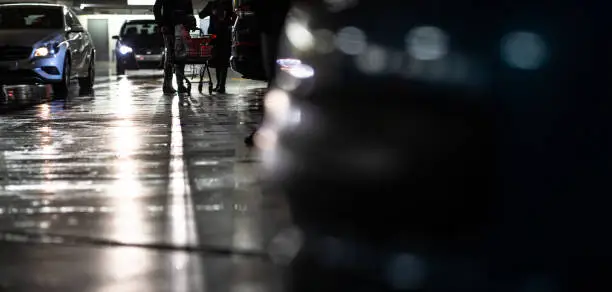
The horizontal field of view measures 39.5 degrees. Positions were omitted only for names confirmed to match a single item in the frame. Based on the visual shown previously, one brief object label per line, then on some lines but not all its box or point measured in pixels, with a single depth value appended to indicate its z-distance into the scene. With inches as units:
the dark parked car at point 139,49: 1071.0
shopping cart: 702.6
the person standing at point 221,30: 656.4
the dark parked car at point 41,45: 595.5
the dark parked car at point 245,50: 494.9
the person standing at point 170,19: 616.1
